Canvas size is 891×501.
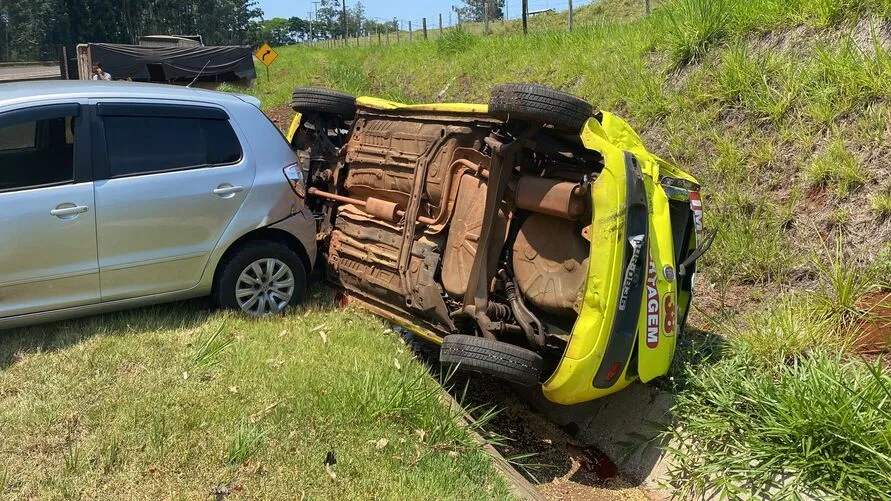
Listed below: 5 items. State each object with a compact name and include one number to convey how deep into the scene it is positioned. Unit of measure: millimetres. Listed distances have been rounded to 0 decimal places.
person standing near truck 16891
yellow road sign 21453
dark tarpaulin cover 21031
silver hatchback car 4066
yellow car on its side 3545
